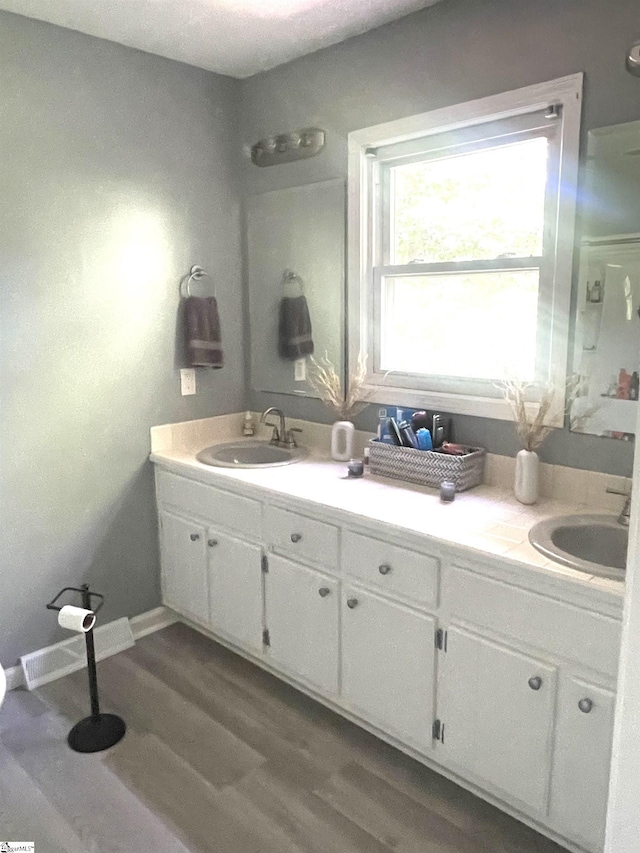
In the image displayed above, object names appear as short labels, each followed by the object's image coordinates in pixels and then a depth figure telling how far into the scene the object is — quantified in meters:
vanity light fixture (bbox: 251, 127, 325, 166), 2.79
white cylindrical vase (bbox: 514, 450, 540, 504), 2.18
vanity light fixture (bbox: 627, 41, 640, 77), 1.84
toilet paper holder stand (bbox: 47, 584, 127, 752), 2.26
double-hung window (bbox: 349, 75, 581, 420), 2.19
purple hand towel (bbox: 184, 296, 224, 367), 2.95
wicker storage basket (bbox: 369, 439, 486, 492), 2.32
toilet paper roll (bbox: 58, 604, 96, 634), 2.27
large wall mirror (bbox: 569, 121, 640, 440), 1.99
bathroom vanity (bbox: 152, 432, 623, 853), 1.69
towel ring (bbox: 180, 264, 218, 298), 2.97
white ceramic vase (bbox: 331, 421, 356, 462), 2.73
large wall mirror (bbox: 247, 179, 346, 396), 2.83
